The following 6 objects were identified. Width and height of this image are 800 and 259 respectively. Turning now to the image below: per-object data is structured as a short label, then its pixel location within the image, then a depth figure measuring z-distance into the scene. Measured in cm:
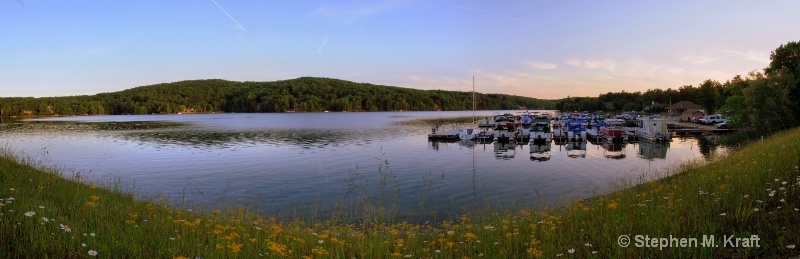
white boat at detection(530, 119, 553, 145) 4795
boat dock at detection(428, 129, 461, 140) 5462
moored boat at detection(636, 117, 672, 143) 4806
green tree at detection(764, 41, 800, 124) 4480
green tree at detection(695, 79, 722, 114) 10970
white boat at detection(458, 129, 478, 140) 5169
